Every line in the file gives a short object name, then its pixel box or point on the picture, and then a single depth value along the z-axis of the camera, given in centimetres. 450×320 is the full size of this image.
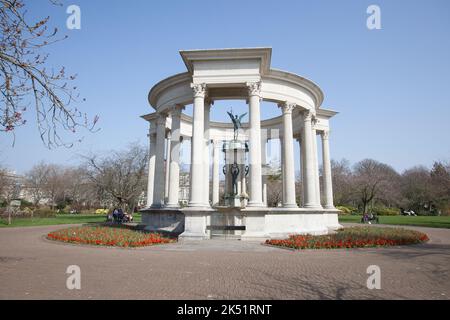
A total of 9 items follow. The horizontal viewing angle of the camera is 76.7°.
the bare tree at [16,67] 823
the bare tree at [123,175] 4769
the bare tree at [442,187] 4431
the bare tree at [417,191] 7906
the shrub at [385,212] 7730
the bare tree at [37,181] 9329
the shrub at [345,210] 7544
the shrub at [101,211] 8069
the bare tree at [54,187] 9234
